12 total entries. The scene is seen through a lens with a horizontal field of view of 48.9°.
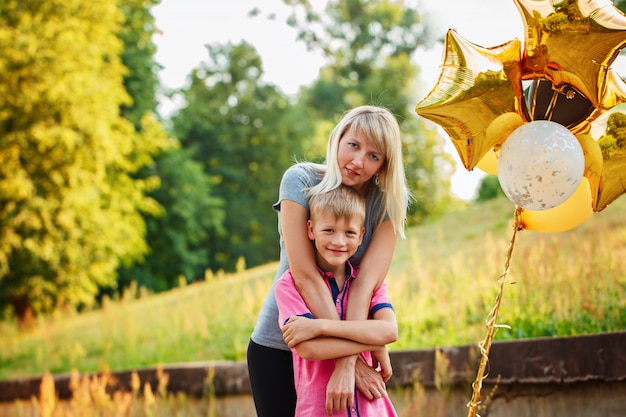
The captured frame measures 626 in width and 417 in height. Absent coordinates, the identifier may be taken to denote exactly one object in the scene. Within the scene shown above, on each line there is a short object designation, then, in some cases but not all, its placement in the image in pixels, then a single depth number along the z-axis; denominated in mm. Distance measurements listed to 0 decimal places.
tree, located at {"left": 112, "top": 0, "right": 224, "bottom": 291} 18359
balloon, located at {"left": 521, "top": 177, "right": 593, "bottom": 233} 2752
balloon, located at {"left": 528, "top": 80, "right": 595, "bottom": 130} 2584
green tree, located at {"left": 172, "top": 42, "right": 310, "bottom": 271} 25125
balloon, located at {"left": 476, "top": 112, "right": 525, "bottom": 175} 2439
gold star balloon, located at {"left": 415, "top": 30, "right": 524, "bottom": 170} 2316
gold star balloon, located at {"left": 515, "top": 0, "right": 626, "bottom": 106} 2312
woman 2352
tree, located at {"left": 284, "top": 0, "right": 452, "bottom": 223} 22359
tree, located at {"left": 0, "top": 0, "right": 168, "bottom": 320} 12367
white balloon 2326
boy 2264
